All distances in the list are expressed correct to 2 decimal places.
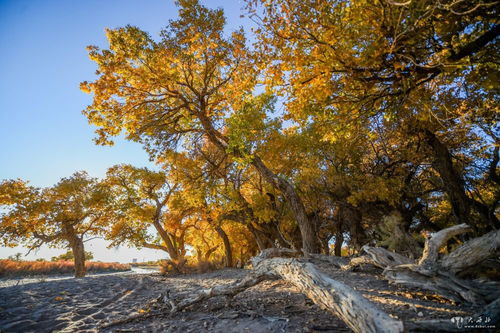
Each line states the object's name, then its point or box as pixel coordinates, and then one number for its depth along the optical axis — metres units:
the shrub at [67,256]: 30.98
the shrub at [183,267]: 13.62
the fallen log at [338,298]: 2.19
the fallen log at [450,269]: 3.82
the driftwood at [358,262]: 6.43
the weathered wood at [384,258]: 5.66
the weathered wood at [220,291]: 4.21
